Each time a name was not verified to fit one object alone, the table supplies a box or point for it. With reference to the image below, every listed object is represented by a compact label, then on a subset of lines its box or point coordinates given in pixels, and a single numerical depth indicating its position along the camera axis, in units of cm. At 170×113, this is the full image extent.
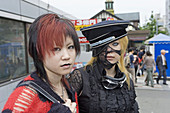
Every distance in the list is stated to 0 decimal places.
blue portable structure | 867
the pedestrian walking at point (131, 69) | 681
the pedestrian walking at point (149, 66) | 705
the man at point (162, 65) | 744
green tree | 2609
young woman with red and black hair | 76
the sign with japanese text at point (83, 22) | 531
